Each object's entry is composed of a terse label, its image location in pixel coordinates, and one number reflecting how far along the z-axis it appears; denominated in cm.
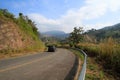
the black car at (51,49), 1943
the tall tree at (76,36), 4580
